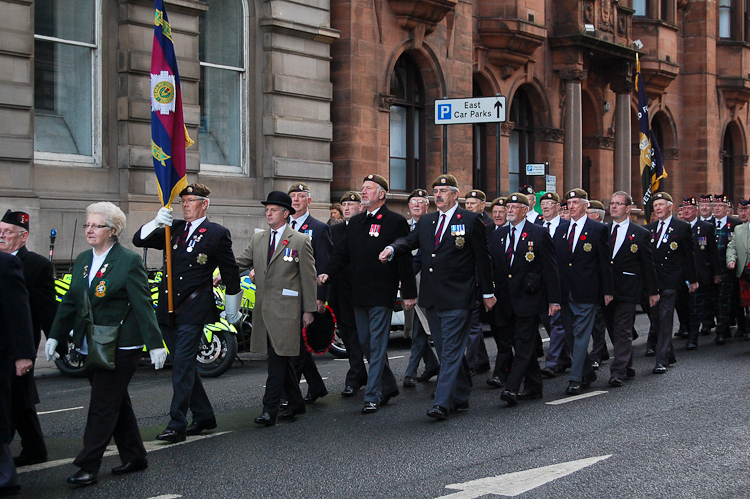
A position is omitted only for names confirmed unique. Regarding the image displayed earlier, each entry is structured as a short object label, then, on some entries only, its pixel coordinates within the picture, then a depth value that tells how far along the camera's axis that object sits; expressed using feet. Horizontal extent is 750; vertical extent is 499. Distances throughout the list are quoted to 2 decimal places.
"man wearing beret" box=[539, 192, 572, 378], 72.54
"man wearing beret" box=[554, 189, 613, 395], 65.67
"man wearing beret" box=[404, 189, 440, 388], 64.44
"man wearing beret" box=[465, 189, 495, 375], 69.56
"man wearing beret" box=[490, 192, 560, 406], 60.44
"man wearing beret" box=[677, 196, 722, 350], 94.53
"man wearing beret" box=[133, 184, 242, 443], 48.91
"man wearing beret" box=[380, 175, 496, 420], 55.98
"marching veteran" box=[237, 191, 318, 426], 54.49
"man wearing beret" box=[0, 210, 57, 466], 42.52
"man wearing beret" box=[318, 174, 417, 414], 57.62
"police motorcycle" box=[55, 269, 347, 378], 73.72
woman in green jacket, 41.29
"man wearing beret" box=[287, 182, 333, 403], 65.05
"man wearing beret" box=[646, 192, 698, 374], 74.54
